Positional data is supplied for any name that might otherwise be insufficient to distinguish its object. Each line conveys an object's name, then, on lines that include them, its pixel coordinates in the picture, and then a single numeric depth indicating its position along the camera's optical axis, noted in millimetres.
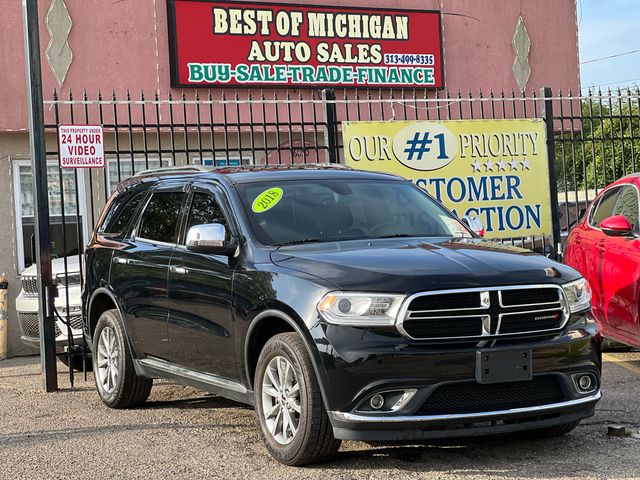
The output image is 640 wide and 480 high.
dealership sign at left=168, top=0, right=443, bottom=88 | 14484
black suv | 5414
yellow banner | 11195
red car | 8219
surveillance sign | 9625
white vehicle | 10320
